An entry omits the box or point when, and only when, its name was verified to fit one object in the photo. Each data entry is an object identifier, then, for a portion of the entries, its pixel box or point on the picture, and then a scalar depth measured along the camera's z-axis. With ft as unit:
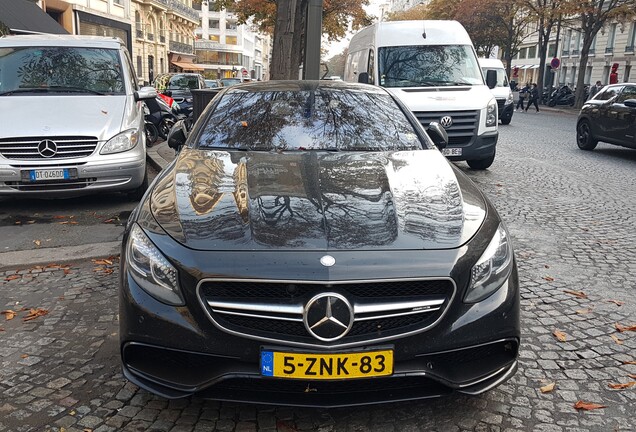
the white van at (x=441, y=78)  30.17
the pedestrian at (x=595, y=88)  117.86
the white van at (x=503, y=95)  66.14
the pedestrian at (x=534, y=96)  107.24
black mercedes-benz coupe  7.88
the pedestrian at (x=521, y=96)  115.03
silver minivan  19.86
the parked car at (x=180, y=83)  69.56
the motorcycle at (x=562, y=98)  125.80
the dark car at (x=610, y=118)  38.96
